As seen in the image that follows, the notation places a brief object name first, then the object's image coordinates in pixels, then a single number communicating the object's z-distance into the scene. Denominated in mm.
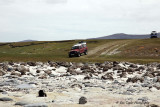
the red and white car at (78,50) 52406
